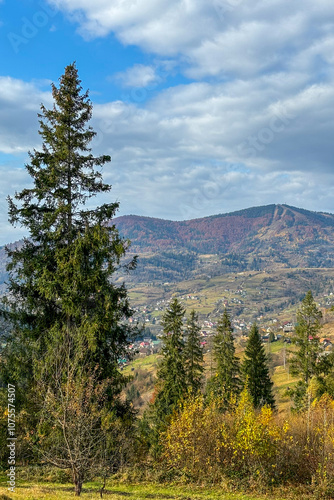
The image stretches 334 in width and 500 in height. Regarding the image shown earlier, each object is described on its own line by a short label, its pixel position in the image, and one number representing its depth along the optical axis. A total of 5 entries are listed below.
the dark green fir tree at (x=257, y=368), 43.12
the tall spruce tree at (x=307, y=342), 34.16
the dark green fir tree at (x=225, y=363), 39.75
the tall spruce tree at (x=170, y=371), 32.16
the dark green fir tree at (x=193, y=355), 36.28
